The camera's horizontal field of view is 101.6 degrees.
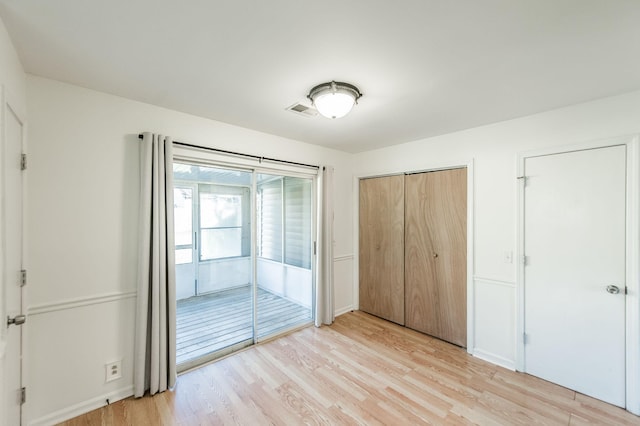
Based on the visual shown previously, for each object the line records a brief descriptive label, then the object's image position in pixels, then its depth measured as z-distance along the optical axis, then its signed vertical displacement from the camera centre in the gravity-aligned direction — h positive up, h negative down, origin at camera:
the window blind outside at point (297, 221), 3.79 -0.12
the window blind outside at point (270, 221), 3.49 -0.11
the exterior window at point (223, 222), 2.90 -0.10
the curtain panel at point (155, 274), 2.16 -0.52
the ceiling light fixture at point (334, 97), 1.91 +0.87
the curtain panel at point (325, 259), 3.58 -0.63
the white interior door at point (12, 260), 1.38 -0.28
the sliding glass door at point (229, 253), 2.79 -0.48
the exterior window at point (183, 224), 2.67 -0.12
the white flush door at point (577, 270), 2.10 -0.48
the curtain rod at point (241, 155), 2.42 +0.65
